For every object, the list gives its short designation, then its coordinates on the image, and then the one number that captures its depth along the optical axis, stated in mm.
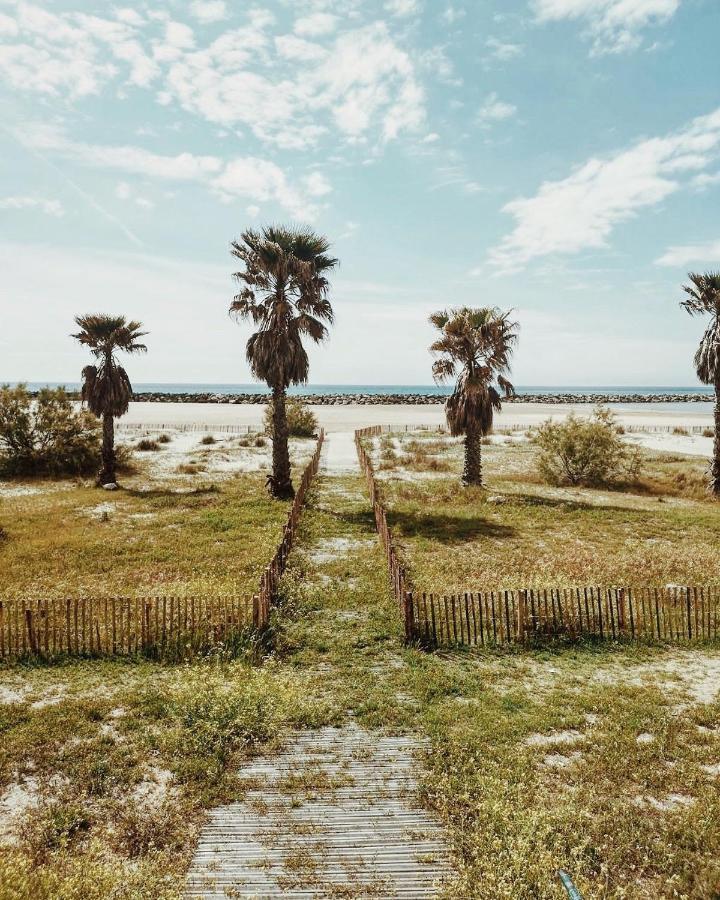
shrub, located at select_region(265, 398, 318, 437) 55438
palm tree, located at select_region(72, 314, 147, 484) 30891
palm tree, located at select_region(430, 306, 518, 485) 28750
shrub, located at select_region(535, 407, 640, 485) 32728
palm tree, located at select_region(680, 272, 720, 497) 28500
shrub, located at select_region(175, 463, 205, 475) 35819
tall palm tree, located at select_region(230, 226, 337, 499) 26781
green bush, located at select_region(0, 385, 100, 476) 33469
